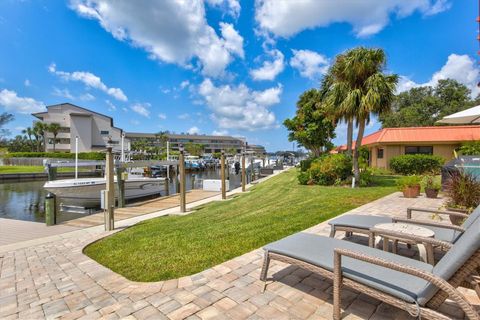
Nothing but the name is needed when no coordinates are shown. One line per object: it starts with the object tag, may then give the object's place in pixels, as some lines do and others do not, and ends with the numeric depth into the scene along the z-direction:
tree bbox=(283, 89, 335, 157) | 18.55
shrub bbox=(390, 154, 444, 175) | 16.80
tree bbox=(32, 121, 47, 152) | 53.06
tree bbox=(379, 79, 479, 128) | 34.41
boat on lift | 12.81
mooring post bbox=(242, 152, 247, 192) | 15.12
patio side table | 2.72
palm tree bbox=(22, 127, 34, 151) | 59.09
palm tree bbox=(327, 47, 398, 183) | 10.91
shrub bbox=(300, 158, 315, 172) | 15.86
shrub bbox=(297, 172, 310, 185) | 13.84
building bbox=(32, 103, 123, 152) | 55.47
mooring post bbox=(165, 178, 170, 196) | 17.97
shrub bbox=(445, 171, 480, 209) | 5.12
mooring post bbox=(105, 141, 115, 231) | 6.66
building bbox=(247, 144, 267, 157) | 129.93
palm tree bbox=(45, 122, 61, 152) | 52.98
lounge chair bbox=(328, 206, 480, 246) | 2.99
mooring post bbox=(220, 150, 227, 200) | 12.55
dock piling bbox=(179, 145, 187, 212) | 8.79
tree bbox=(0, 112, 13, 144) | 47.78
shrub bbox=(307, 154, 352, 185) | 12.86
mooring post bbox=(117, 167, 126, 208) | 12.45
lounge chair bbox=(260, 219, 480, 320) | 1.73
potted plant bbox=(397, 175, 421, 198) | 8.84
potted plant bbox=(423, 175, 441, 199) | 8.73
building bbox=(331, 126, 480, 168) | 17.83
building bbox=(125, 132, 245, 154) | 91.43
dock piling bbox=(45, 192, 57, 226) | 8.23
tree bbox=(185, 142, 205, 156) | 75.81
